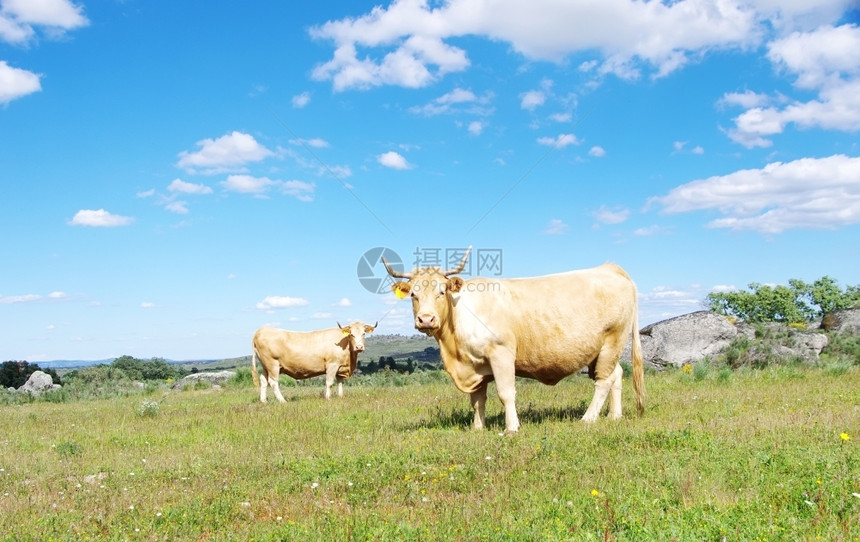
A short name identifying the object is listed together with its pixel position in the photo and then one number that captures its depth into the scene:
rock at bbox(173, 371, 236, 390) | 25.95
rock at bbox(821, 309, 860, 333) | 23.03
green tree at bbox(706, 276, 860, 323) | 53.09
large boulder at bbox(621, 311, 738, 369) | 21.11
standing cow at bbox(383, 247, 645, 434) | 9.88
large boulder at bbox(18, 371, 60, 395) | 26.51
